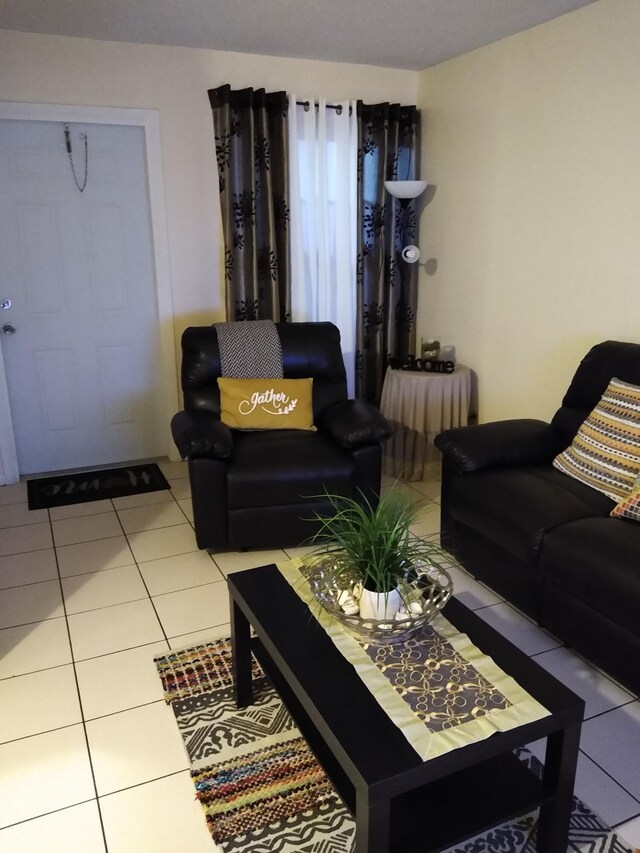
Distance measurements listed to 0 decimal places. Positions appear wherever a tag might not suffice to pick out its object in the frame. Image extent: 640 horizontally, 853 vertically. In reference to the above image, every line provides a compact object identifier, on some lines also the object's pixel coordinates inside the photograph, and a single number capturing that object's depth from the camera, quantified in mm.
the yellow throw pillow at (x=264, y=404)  3316
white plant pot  1650
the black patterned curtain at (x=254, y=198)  3816
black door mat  3721
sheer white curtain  4020
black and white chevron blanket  3471
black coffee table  1312
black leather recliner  2906
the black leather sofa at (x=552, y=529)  2053
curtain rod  3967
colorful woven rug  1644
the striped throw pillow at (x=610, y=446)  2490
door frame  3570
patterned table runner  1380
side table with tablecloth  3770
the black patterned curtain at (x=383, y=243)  4156
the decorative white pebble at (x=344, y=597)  1700
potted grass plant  1646
